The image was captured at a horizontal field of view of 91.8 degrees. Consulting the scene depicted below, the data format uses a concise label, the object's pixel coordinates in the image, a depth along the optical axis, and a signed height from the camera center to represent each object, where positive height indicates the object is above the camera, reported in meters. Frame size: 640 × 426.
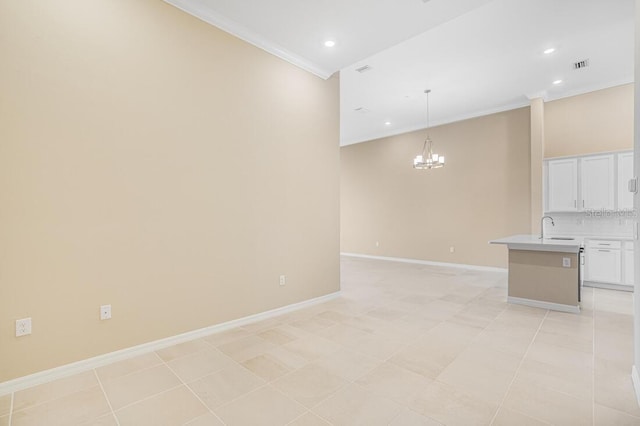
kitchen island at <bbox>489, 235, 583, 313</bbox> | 3.81 -0.85
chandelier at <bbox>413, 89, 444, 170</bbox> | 5.96 +0.91
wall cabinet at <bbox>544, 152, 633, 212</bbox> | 4.89 +0.41
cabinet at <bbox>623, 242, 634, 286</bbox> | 4.73 -0.87
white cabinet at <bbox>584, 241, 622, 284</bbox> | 4.89 -0.92
